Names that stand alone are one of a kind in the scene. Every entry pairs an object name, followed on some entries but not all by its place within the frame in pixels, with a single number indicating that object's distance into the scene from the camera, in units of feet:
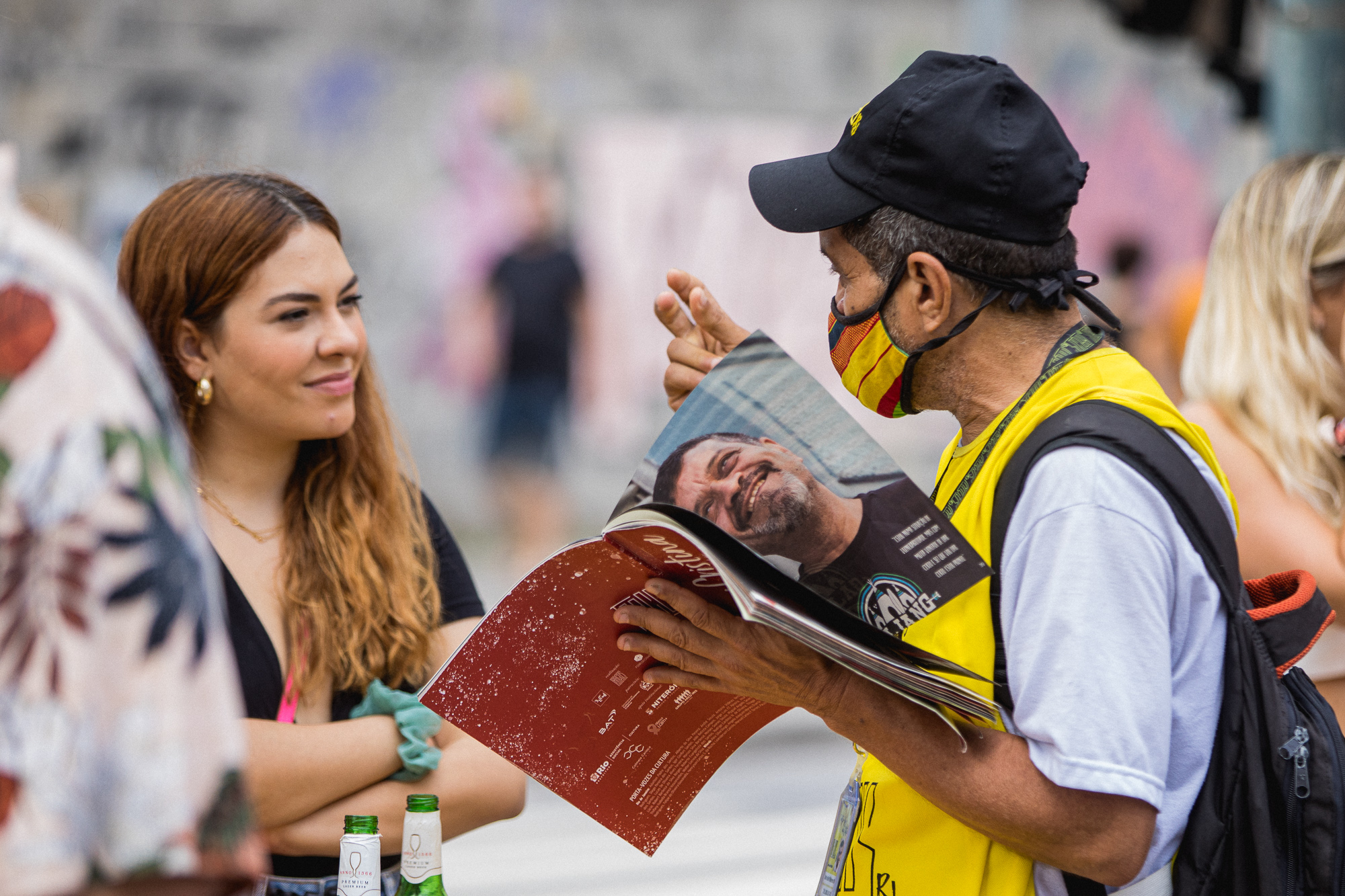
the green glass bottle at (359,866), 13.43
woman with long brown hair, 14.26
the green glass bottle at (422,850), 13.43
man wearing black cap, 12.99
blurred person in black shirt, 43.49
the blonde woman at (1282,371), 14.84
